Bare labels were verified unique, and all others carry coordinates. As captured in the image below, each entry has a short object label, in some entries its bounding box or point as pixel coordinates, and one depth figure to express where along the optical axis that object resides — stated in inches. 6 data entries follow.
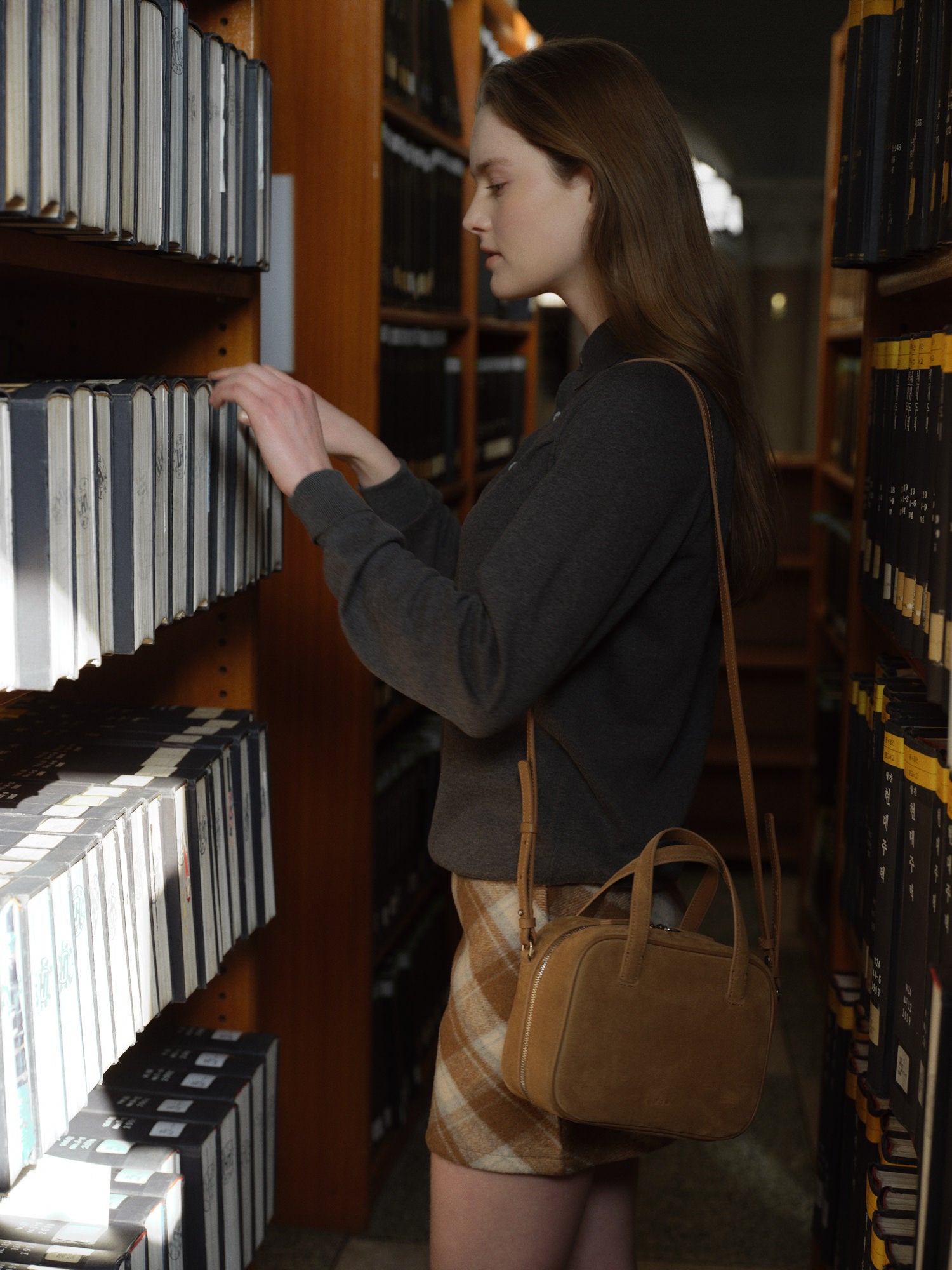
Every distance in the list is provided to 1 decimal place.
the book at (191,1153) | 50.6
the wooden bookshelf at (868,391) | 59.7
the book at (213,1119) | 52.8
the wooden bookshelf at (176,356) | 57.6
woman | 43.3
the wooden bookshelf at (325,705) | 78.8
